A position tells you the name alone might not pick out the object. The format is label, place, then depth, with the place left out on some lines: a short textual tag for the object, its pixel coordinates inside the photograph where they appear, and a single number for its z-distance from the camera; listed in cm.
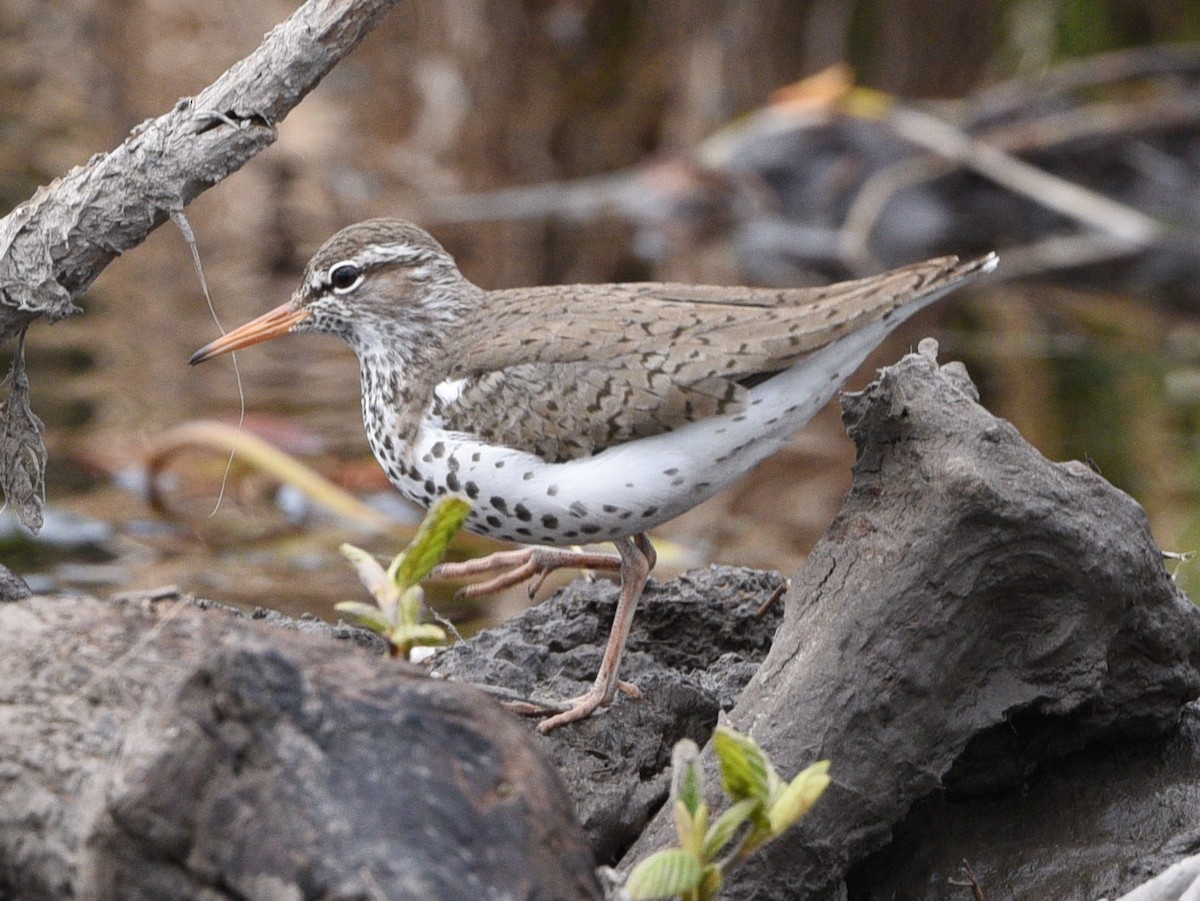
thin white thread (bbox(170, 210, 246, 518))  952
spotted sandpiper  966
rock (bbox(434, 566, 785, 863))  935
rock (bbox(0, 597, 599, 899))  615
